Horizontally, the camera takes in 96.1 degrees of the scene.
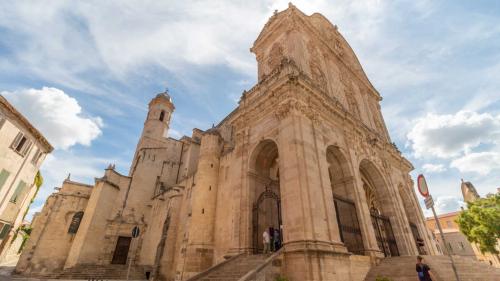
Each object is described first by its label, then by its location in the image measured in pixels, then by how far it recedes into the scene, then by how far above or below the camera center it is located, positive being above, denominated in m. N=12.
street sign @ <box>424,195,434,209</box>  5.42 +1.27
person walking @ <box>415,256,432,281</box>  6.82 -0.35
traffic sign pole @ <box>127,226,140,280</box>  8.82 +0.87
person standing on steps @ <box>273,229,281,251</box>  10.19 +0.71
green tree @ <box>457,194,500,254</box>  19.62 +3.13
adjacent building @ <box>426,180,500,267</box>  32.31 +3.85
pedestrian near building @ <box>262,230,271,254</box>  9.74 +0.70
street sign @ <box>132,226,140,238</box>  8.82 +0.87
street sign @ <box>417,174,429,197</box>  5.42 +1.57
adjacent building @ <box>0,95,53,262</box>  13.34 +5.60
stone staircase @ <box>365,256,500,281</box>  8.22 -0.33
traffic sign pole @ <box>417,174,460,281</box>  5.42 +1.48
